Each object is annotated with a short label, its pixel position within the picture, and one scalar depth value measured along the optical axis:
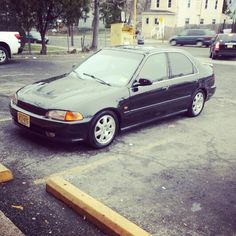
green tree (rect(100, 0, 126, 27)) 54.53
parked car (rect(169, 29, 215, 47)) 33.78
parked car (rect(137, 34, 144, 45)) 35.18
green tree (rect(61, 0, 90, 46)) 18.45
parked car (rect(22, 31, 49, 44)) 32.84
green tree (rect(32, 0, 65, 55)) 17.76
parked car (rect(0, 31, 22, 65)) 13.74
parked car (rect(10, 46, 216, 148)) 5.10
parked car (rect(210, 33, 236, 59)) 20.14
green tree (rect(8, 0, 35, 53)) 17.30
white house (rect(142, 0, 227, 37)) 57.94
